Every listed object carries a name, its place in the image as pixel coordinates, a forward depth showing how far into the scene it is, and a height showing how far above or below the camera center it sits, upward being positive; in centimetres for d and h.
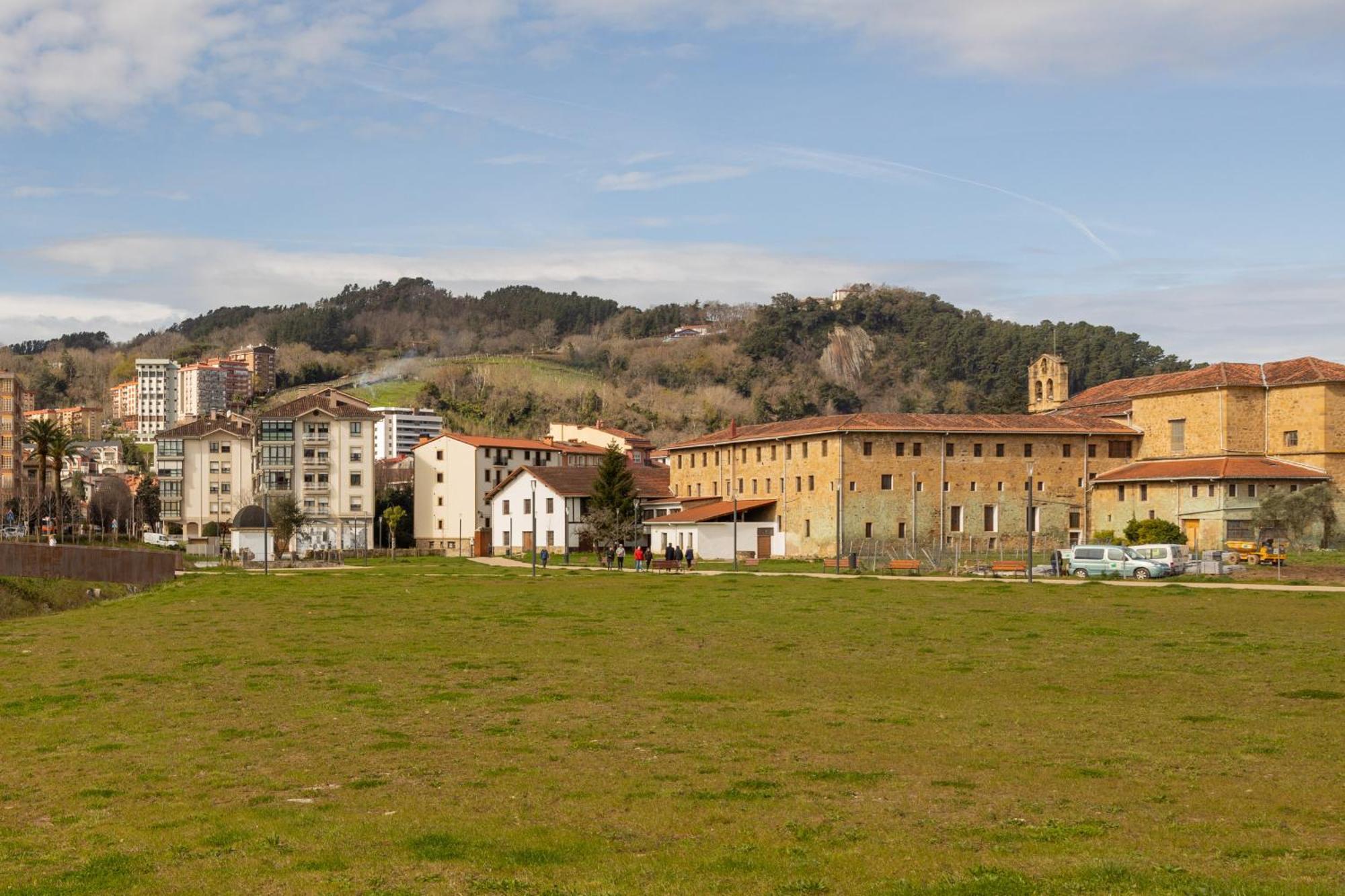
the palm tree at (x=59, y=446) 10562 +476
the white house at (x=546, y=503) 9631 +9
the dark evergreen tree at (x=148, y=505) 14288 +2
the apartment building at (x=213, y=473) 12419 +303
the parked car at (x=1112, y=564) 5475 -257
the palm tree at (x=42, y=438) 10256 +529
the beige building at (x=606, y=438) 14125 +719
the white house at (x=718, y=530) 8419 -174
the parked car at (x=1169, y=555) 5531 -223
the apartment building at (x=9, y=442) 14525 +700
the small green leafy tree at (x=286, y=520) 10050 -113
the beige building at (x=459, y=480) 11406 +210
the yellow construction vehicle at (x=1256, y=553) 6008 -239
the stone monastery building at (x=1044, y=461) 7619 +256
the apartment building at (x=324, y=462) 11381 +367
